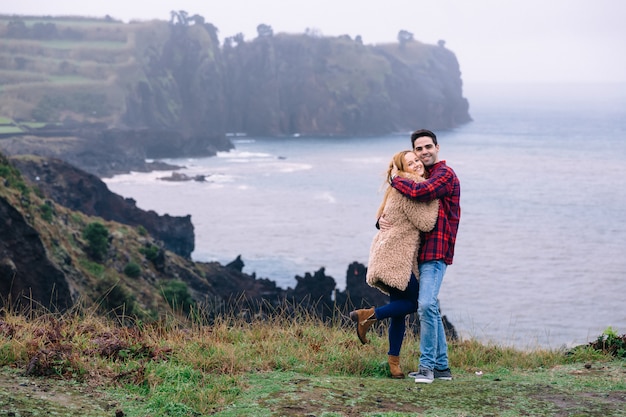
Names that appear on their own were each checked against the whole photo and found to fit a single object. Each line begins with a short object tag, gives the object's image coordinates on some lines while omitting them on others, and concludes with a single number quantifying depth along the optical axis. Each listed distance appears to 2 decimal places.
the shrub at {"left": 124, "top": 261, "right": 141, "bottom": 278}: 44.59
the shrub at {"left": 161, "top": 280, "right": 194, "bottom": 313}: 41.01
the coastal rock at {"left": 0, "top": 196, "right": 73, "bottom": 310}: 30.59
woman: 6.85
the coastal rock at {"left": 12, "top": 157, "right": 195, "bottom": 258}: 74.44
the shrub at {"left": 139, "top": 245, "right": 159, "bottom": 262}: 50.44
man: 6.80
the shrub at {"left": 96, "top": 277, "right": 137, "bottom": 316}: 31.27
